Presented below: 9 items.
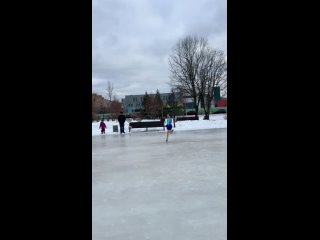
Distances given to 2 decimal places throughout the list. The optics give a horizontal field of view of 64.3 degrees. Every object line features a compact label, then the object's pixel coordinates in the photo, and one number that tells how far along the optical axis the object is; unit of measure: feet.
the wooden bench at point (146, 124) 75.00
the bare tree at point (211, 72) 139.54
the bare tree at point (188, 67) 138.41
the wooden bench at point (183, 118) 118.93
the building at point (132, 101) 424.87
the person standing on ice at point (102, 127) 70.79
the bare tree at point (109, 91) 203.41
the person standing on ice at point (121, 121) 70.38
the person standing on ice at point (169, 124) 51.79
